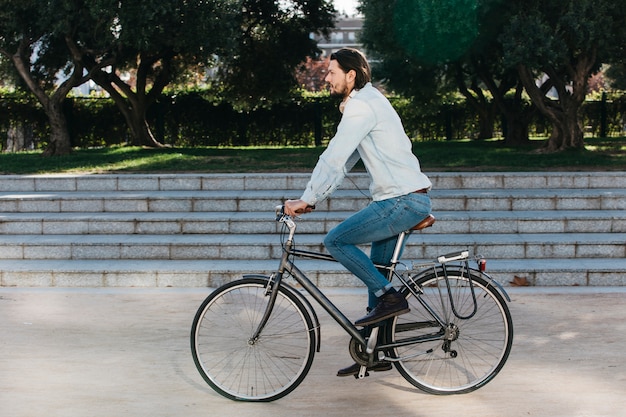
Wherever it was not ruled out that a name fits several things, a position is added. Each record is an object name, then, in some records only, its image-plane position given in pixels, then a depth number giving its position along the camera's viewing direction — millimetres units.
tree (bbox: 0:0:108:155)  18484
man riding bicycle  5426
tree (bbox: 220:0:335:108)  24234
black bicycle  5570
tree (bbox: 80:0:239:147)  18016
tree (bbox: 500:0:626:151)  17656
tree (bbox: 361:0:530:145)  18203
